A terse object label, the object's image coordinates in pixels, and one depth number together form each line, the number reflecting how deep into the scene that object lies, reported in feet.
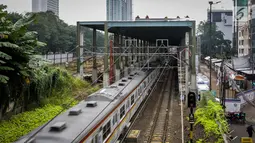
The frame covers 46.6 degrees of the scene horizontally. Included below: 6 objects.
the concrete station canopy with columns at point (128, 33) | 83.97
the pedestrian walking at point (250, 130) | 57.93
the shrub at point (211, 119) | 49.75
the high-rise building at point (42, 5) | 623.36
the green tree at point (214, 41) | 254.68
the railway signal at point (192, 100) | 38.71
